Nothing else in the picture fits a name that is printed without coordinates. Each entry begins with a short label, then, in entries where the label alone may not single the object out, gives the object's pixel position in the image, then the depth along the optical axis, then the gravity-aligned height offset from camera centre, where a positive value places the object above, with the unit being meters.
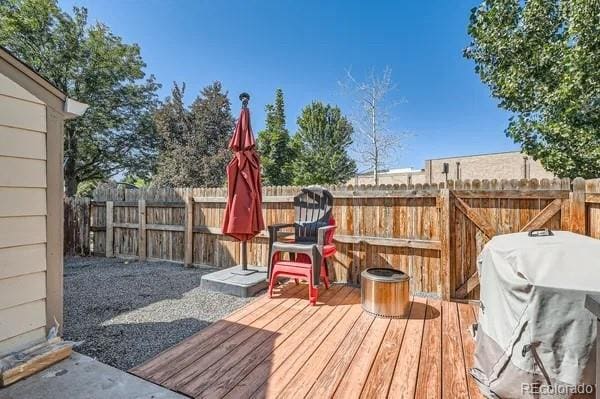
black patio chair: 3.49 -0.49
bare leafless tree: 10.90 +3.38
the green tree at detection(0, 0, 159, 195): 12.53 +5.92
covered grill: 1.42 -0.64
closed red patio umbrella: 3.96 +0.20
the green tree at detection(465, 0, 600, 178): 5.84 +2.98
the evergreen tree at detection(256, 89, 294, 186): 18.17 +2.79
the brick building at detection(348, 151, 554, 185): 17.22 +1.86
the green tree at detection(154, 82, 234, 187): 12.16 +2.79
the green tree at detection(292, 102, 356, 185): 20.00 +3.79
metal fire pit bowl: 3.07 -1.04
